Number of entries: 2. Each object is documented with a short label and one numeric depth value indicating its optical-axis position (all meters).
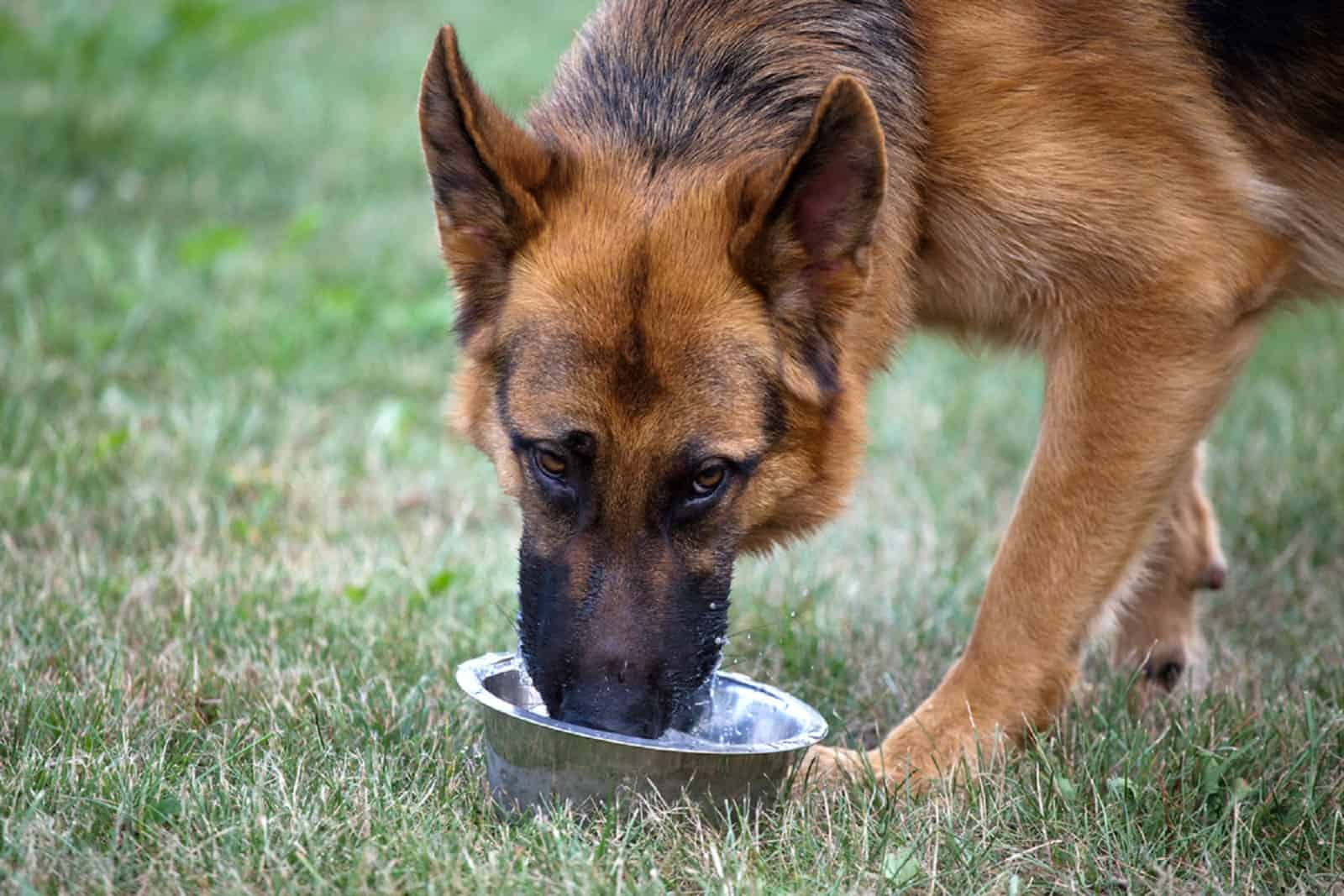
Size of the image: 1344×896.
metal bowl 2.72
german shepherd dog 2.89
